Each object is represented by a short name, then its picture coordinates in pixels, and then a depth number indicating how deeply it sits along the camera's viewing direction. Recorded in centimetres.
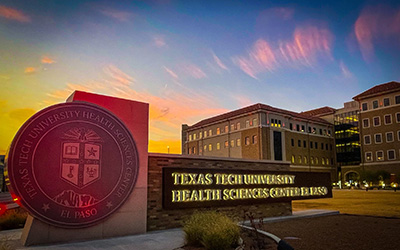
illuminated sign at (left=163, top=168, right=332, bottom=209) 1295
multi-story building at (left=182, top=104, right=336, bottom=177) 7281
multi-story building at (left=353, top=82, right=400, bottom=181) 7188
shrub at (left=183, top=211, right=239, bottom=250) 818
